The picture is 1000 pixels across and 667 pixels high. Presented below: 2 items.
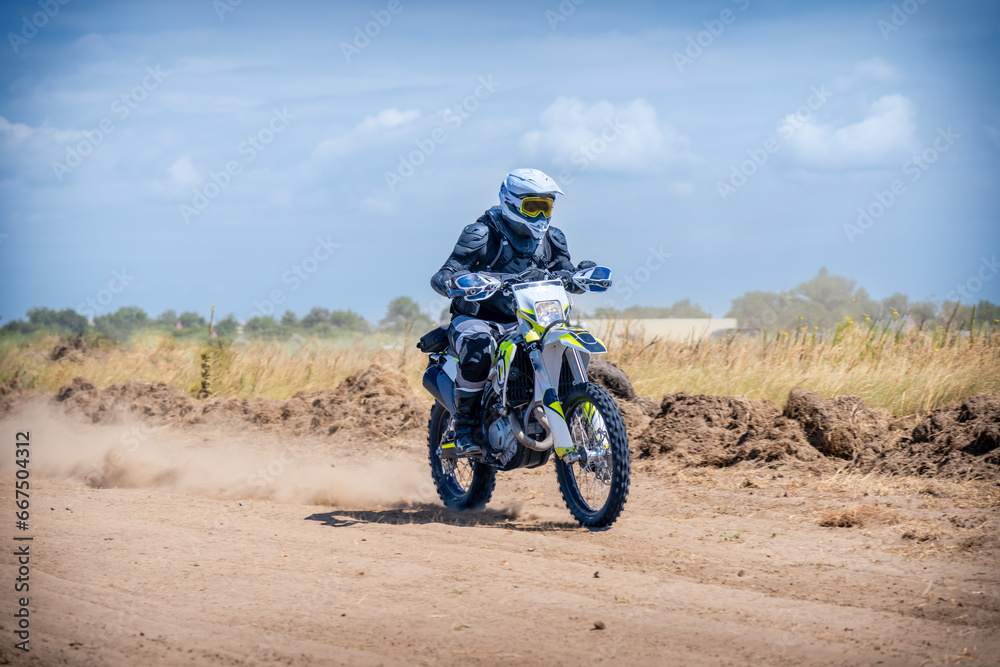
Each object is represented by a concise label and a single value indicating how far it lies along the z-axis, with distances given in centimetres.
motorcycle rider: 1477
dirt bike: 1341
